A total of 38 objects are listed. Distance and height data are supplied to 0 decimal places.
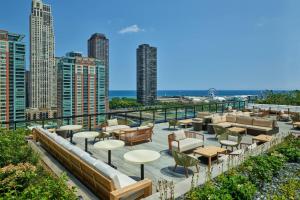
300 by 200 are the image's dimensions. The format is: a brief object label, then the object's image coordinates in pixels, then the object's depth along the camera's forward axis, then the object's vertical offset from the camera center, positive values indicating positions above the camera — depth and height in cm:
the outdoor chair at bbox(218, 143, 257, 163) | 528 -147
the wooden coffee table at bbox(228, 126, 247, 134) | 905 -148
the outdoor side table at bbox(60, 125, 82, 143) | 759 -122
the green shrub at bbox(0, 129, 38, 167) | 455 -130
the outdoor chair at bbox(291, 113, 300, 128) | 1135 -121
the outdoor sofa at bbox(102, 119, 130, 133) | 859 -136
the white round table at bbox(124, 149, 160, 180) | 439 -134
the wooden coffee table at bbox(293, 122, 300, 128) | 1043 -142
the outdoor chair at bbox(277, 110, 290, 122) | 1333 -136
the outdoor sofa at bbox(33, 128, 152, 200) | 331 -146
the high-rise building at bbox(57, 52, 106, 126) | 6438 +207
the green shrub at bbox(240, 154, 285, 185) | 391 -142
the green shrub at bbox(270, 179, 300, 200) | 331 -156
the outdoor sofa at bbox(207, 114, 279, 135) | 919 -133
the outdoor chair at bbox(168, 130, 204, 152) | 626 -147
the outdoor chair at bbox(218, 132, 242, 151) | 662 -144
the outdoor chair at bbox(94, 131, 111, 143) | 796 -153
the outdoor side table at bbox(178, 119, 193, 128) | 1080 -139
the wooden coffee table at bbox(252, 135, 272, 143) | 718 -148
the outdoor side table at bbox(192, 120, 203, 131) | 1039 -148
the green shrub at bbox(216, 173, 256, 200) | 319 -144
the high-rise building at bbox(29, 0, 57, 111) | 9375 +1707
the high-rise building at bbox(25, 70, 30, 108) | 9375 +295
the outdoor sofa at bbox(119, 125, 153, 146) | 758 -148
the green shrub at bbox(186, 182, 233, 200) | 296 -144
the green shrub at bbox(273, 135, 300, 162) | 522 -141
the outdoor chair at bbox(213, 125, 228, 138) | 797 -132
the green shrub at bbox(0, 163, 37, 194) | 316 -125
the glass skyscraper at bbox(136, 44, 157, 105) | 10631 +1093
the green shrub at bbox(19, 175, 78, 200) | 254 -124
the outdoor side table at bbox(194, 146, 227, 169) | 542 -151
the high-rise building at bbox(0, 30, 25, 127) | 4562 +405
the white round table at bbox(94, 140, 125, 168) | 532 -130
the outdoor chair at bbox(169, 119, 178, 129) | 1034 -138
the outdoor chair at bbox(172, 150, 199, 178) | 472 -147
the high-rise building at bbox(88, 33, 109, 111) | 12899 +2933
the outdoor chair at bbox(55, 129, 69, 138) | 840 -155
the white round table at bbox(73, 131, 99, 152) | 678 -132
